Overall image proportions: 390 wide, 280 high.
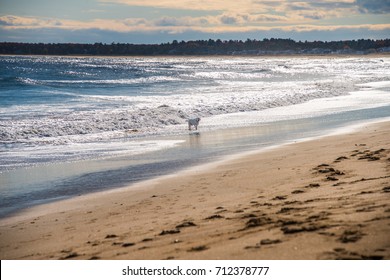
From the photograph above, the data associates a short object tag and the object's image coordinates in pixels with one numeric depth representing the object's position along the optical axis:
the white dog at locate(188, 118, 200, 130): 30.78
